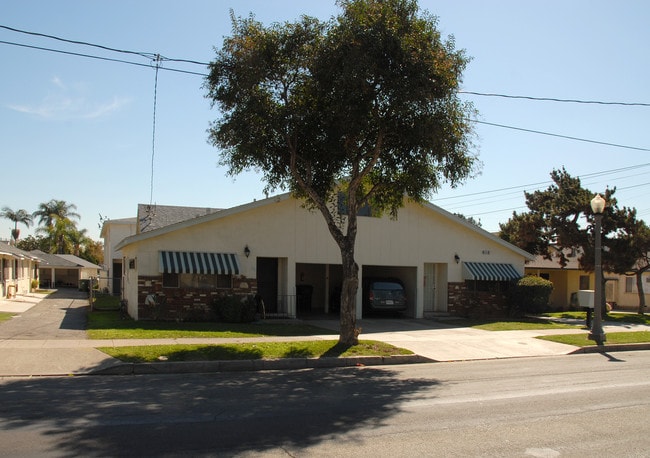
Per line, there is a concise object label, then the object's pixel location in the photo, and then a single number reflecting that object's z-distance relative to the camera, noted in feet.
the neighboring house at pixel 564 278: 104.58
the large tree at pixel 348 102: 40.68
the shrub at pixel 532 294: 79.05
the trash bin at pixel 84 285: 151.08
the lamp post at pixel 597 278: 53.57
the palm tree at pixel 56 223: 219.20
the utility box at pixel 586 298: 61.03
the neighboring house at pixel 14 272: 96.53
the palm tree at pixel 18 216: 234.99
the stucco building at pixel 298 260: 62.69
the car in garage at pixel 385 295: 74.23
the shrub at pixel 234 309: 62.74
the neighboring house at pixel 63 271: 169.78
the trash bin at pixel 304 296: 81.30
